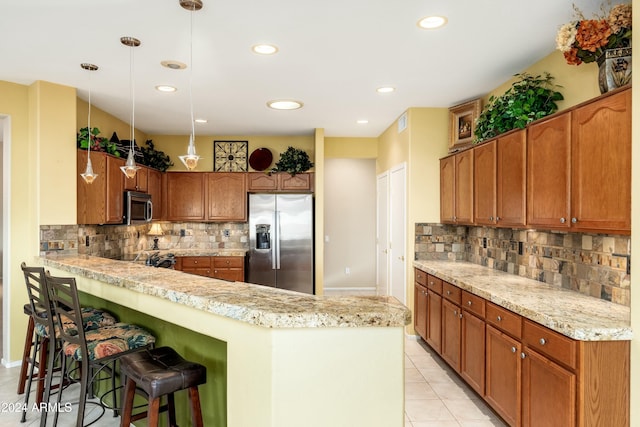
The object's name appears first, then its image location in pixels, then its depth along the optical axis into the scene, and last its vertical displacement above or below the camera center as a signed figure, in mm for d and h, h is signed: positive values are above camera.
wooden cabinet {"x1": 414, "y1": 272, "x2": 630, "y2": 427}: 1895 -860
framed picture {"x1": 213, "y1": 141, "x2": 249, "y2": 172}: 6314 +964
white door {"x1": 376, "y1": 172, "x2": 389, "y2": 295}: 5734 -274
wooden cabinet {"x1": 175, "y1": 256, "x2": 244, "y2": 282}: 5668 -683
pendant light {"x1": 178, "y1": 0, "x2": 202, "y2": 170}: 2330 +1237
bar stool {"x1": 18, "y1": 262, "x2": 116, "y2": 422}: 2450 -672
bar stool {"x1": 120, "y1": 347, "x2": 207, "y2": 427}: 1767 -720
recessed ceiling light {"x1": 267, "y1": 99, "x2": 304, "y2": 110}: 4379 +1255
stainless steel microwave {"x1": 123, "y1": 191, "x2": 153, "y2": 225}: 4645 +123
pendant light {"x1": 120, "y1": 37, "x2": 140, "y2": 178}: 2839 +1249
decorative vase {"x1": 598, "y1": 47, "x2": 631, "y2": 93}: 2096 +782
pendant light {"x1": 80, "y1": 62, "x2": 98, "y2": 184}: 3328 +424
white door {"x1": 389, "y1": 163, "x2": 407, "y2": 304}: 4836 -203
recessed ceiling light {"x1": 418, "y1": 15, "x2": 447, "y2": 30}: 2531 +1243
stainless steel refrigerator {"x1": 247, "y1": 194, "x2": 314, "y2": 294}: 5844 -378
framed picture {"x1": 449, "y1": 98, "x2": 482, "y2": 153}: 4103 +987
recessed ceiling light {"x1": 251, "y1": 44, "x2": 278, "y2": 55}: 2934 +1243
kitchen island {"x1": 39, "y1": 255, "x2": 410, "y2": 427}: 1551 -575
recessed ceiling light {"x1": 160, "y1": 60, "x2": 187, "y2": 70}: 3256 +1254
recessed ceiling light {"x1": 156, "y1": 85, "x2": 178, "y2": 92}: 3884 +1264
